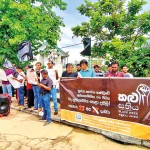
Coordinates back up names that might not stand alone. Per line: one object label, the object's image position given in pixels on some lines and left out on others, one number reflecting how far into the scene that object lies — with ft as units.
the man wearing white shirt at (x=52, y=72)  16.54
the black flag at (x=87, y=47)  23.87
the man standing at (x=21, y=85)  19.32
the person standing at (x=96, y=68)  19.37
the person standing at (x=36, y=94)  17.59
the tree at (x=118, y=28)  33.46
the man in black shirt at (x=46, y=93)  14.58
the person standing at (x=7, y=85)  20.47
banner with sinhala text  10.50
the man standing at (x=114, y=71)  13.53
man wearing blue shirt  13.63
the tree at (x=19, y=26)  27.31
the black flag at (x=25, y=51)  21.24
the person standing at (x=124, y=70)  15.24
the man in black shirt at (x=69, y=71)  14.92
